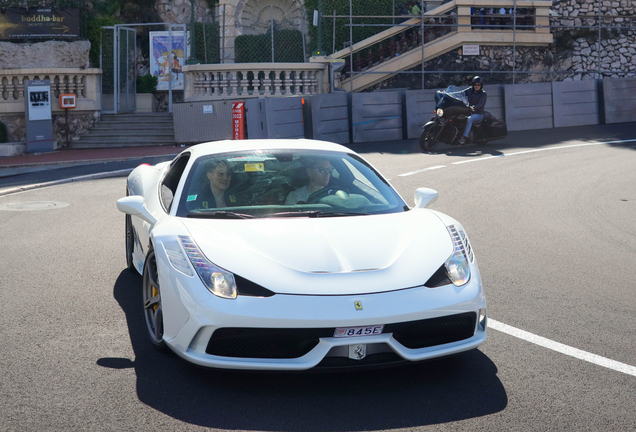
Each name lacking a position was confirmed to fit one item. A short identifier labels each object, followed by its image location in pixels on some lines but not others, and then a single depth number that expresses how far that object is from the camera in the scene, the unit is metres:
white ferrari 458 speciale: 3.75
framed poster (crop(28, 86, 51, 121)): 21.62
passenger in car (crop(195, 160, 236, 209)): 4.91
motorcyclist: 16.97
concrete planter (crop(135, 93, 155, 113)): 27.48
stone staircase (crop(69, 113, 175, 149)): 22.30
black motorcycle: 16.61
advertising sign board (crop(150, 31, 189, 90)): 32.38
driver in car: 5.11
